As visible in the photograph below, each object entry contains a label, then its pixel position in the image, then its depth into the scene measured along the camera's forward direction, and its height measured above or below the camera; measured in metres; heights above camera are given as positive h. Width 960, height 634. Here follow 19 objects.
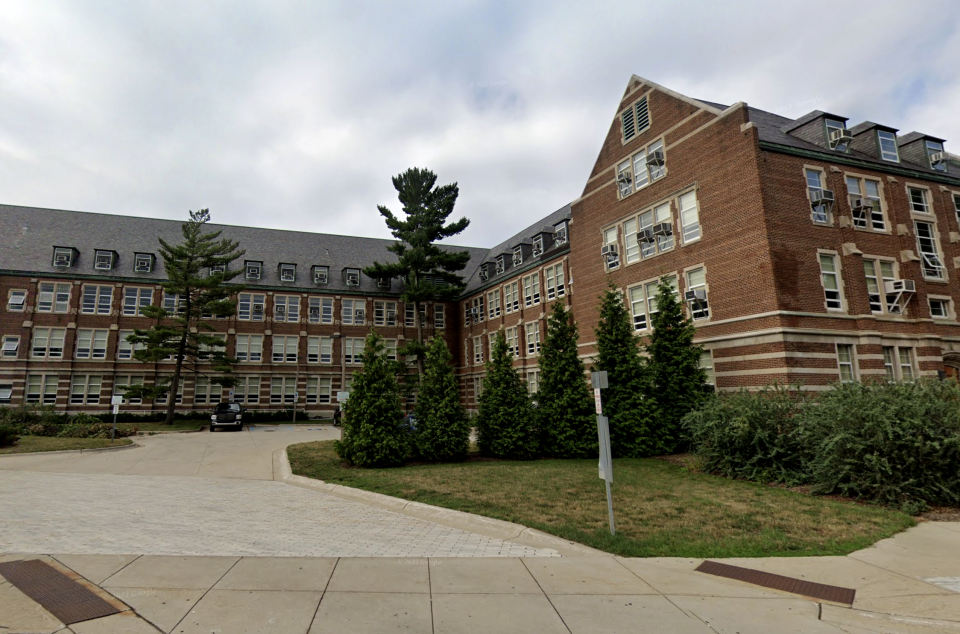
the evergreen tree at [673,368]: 18.89 +0.90
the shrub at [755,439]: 13.63 -1.31
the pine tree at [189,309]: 35.53 +6.82
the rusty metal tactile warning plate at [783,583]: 6.05 -2.38
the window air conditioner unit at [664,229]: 23.50 +7.43
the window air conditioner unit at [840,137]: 22.17 +10.72
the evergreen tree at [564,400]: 18.60 -0.19
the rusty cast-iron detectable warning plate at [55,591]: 5.02 -1.96
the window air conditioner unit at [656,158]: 24.52 +11.07
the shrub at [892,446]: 10.71 -1.24
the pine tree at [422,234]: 41.91 +13.30
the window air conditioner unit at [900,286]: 21.16 +4.14
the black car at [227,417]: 33.00 -0.93
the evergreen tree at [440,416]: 17.42 -0.65
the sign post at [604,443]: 8.68 -0.82
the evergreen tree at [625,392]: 18.52 +0.06
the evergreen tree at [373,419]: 16.32 -0.64
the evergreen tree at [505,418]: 18.44 -0.79
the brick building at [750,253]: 19.91 +6.59
